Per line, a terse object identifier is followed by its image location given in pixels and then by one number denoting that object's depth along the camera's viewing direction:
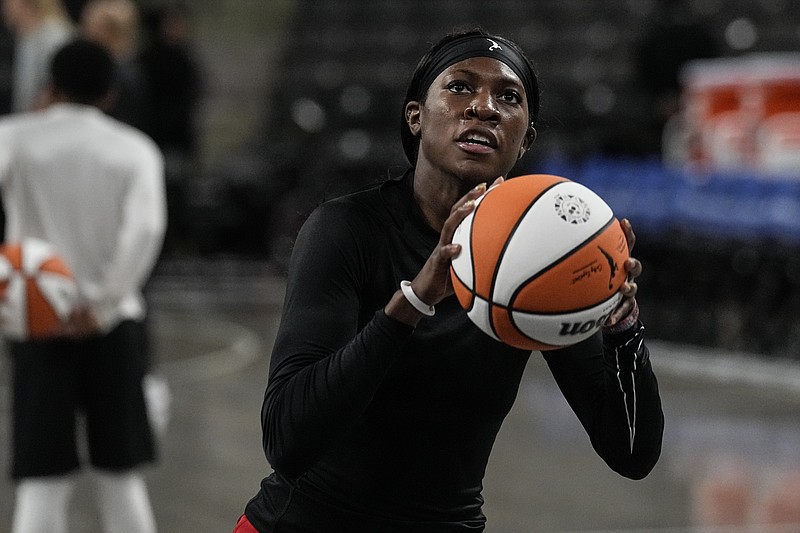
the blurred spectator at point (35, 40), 14.34
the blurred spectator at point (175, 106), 25.87
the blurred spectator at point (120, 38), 13.80
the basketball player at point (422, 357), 4.93
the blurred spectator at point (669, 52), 24.61
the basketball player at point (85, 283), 8.90
